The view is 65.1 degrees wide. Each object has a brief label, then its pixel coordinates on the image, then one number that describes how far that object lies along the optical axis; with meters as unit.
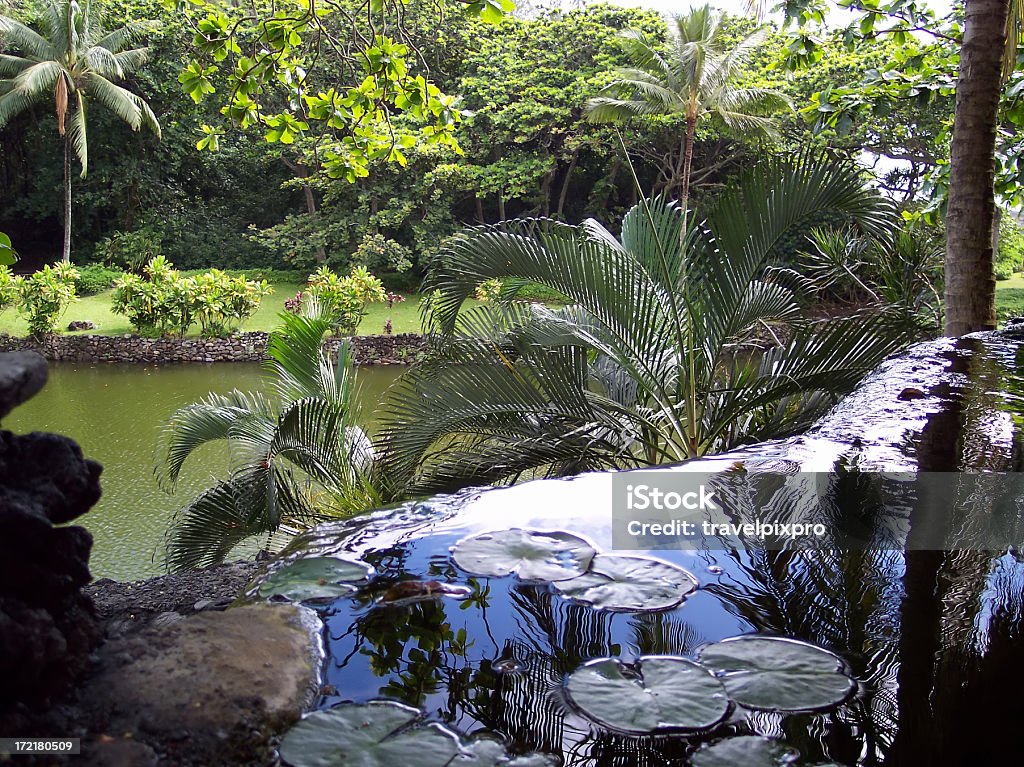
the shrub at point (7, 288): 14.05
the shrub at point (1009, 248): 16.44
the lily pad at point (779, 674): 1.23
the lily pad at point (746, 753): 1.09
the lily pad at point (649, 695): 1.18
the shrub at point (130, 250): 20.09
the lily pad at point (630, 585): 1.55
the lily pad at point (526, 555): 1.67
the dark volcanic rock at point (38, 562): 1.02
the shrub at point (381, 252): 19.09
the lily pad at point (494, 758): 1.09
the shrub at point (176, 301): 14.16
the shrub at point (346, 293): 14.75
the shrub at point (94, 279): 17.80
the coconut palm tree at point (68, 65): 17.88
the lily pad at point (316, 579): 1.55
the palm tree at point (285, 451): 4.03
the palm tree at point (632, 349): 3.68
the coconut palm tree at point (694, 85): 14.60
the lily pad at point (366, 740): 1.08
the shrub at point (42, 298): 14.00
